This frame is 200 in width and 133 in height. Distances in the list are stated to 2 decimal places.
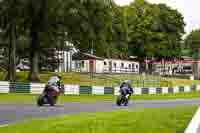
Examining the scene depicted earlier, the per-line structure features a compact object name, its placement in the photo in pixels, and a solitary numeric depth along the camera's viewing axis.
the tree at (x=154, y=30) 91.00
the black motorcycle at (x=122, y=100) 28.39
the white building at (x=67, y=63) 76.25
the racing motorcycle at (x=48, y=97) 24.00
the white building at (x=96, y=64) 79.50
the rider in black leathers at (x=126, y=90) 28.55
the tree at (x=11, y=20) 44.36
